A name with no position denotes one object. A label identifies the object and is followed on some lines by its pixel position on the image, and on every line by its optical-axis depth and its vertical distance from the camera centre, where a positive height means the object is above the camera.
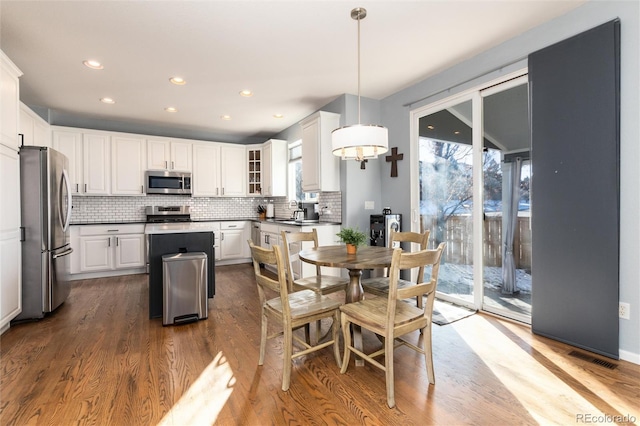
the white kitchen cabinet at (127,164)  5.21 +0.81
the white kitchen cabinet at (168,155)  5.49 +1.03
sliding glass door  3.00 +0.16
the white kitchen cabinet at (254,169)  6.32 +0.86
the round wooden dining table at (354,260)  2.13 -0.36
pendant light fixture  2.34 +0.57
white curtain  3.02 -0.09
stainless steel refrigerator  3.04 -0.17
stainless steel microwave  5.44 +0.53
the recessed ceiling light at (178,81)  3.64 +1.57
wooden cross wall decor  4.19 +0.68
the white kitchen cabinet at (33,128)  3.79 +1.14
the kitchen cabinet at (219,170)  5.91 +0.81
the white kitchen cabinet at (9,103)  2.62 +0.99
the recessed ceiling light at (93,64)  3.19 +1.56
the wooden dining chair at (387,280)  2.56 -0.62
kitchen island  3.18 -0.38
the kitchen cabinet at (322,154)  4.28 +0.79
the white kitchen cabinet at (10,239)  2.63 -0.24
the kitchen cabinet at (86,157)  4.84 +0.89
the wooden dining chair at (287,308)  1.94 -0.68
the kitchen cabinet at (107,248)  4.78 -0.59
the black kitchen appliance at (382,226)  3.97 -0.22
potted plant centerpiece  2.49 -0.24
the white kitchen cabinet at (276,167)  5.84 +0.84
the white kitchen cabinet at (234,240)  5.86 -0.56
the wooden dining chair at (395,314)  1.75 -0.66
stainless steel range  5.66 -0.05
